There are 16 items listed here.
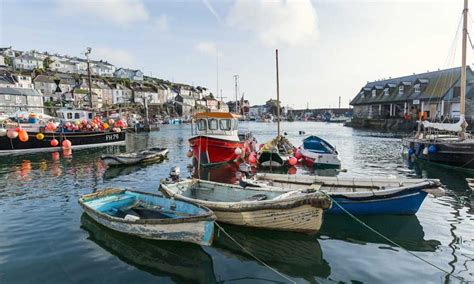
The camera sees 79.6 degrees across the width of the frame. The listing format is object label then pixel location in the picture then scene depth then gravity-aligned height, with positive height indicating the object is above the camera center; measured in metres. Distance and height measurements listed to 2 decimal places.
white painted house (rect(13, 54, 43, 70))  102.69 +22.57
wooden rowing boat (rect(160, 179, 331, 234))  7.96 -2.73
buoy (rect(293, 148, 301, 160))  23.83 -3.03
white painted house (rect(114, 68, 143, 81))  136.27 +23.22
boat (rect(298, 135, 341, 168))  20.70 -2.73
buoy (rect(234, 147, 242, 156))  20.80 -2.31
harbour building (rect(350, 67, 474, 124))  48.52 +3.84
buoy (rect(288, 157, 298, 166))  20.96 -3.14
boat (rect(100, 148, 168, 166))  20.62 -2.78
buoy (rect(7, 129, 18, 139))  24.33 -0.80
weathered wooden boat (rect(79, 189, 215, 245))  7.28 -2.84
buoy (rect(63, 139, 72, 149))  26.19 -1.97
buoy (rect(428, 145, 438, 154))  19.62 -2.32
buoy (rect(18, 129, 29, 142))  24.92 -1.01
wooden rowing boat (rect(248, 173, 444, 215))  9.55 -2.72
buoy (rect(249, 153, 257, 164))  21.42 -3.00
